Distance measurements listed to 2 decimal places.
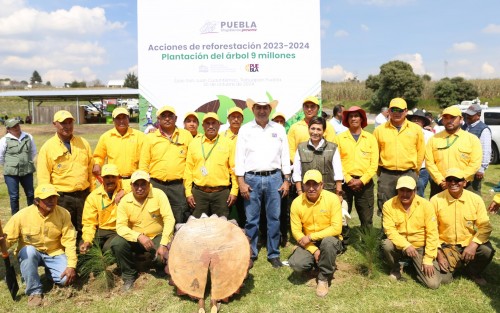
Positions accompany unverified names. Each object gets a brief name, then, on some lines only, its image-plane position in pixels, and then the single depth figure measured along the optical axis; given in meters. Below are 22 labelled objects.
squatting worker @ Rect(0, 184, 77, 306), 4.29
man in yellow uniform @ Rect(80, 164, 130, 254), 4.74
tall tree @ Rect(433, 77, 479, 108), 33.38
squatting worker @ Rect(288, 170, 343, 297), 4.43
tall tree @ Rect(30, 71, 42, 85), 128.00
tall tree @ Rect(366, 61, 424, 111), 35.06
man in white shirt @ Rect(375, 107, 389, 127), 10.24
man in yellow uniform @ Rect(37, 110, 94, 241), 4.82
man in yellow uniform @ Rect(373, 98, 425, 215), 5.11
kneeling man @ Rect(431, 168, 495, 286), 4.46
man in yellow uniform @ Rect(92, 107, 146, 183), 5.06
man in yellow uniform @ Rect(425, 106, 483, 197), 4.98
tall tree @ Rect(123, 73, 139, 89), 74.66
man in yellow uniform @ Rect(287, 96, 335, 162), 5.22
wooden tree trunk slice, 4.14
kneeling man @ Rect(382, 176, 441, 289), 4.45
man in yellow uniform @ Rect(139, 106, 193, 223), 5.11
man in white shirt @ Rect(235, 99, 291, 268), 4.85
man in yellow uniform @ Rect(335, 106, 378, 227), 5.17
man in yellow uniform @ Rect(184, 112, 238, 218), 5.00
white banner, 6.31
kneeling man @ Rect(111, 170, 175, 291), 4.54
